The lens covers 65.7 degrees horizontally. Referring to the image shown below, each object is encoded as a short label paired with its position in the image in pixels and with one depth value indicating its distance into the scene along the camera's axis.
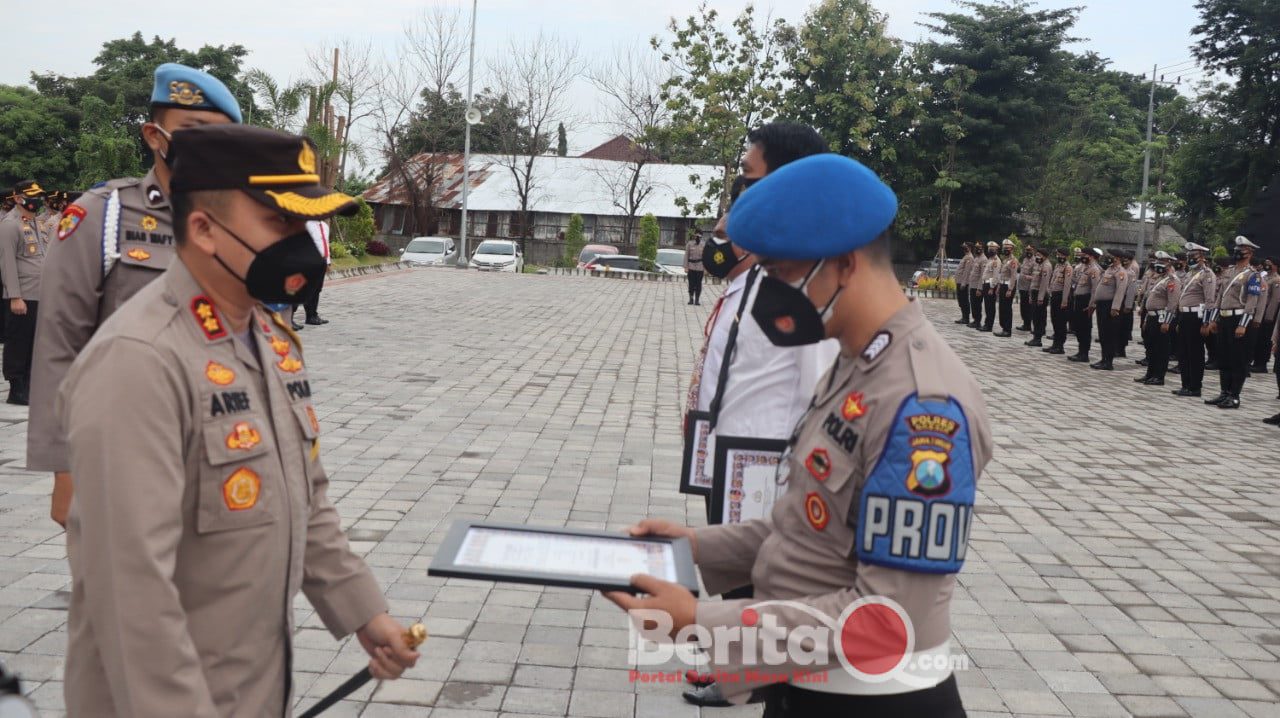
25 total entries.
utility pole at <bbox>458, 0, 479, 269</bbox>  34.31
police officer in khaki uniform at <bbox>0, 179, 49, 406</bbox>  9.70
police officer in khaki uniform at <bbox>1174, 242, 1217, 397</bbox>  14.08
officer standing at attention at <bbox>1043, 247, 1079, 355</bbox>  18.27
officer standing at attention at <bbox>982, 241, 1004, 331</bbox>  21.78
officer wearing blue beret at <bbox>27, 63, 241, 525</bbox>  3.21
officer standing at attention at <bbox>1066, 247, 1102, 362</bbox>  17.38
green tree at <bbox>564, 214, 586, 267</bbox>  40.22
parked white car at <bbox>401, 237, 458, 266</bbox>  32.38
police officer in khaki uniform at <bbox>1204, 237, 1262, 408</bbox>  13.05
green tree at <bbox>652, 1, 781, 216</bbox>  36.84
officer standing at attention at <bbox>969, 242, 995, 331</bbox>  22.27
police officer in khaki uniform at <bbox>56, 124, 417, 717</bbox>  1.64
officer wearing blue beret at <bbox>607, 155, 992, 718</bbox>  1.74
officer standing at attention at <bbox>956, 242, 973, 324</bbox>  23.15
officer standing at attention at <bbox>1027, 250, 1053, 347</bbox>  19.48
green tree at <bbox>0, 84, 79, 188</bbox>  39.16
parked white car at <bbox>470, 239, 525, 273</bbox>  32.44
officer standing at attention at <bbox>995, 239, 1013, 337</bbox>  21.19
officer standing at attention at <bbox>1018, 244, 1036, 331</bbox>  20.50
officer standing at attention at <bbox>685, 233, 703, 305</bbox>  23.48
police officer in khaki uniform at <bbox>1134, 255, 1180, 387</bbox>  14.88
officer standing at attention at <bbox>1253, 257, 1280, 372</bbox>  14.66
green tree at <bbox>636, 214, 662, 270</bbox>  37.16
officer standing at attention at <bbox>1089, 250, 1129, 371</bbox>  16.47
